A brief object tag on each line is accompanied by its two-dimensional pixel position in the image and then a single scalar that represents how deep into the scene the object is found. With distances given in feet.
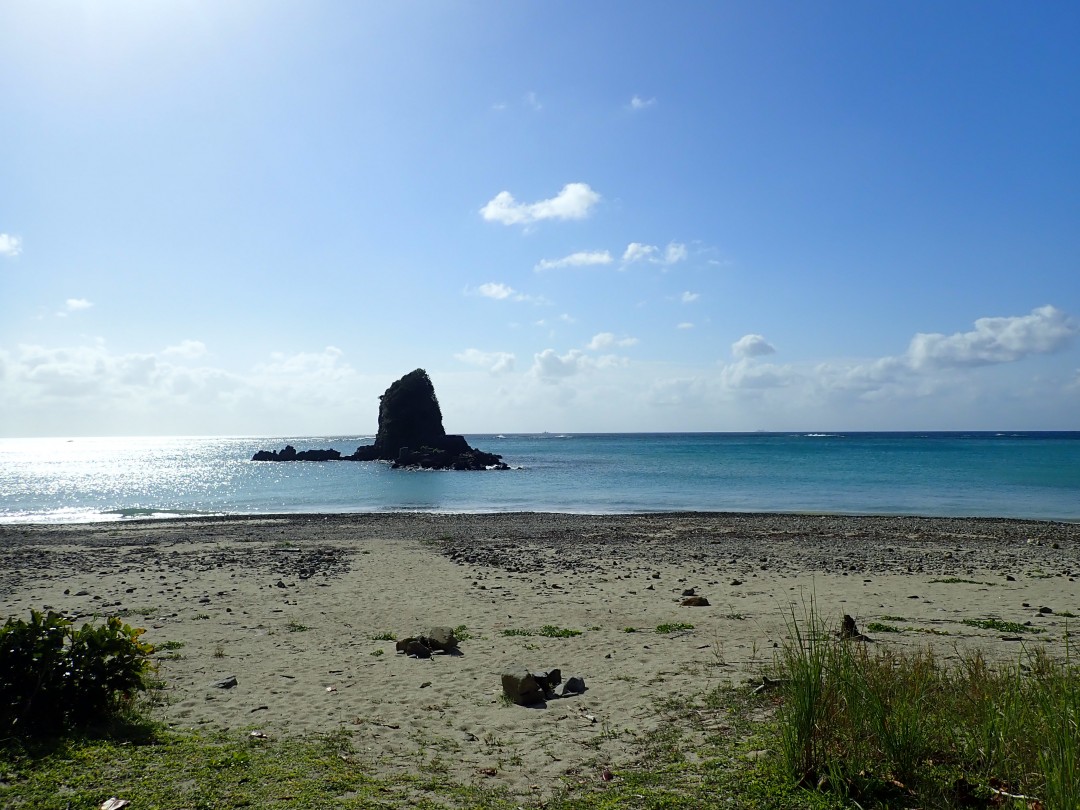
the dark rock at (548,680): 26.07
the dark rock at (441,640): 32.78
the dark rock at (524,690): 25.39
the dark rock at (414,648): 32.32
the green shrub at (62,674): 20.04
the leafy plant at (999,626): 35.76
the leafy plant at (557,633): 36.35
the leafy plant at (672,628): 36.85
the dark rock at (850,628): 32.37
